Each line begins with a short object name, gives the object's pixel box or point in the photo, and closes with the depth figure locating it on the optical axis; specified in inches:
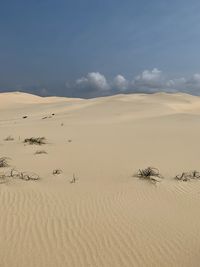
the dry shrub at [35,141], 248.6
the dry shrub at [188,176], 168.1
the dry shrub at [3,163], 182.3
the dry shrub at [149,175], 166.2
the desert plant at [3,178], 156.3
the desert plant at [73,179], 159.6
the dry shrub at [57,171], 172.8
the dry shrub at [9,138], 270.2
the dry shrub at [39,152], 217.8
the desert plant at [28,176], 161.5
